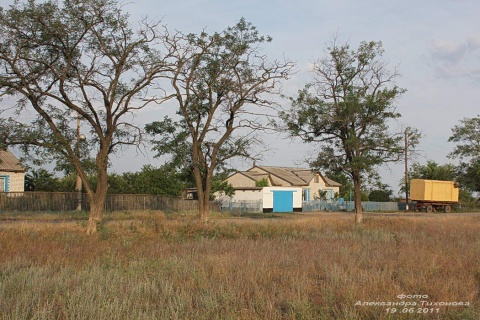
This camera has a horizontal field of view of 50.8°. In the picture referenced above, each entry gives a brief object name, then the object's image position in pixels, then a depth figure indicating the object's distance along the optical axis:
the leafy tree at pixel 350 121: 29.08
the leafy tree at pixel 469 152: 61.81
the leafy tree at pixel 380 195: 74.56
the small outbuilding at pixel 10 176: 41.44
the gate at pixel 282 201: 54.62
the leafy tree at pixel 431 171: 72.38
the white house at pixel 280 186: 54.53
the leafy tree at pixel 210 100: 27.11
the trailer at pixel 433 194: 57.56
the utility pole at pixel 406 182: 58.14
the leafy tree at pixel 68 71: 19.08
